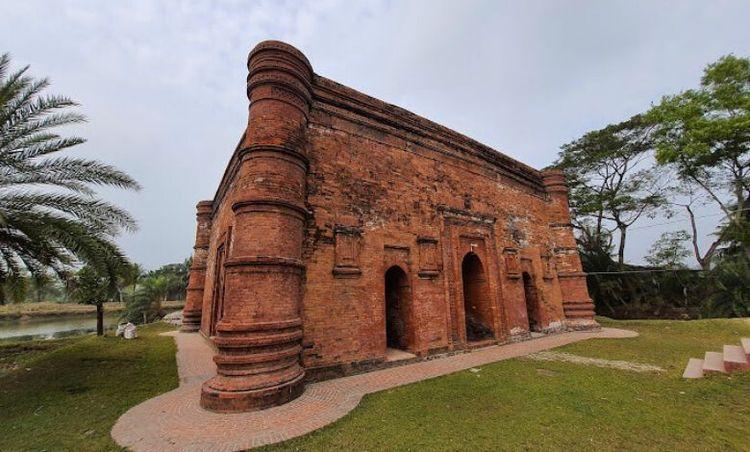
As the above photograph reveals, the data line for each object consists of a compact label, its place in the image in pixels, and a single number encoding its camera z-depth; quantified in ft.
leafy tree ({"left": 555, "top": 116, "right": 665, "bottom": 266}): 64.07
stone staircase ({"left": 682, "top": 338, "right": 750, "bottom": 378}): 19.92
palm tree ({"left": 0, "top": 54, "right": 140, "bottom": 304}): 21.35
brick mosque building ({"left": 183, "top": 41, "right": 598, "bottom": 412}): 18.80
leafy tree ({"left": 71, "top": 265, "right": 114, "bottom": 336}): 51.70
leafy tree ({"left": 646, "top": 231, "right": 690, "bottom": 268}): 66.95
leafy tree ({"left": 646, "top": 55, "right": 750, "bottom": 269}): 49.21
